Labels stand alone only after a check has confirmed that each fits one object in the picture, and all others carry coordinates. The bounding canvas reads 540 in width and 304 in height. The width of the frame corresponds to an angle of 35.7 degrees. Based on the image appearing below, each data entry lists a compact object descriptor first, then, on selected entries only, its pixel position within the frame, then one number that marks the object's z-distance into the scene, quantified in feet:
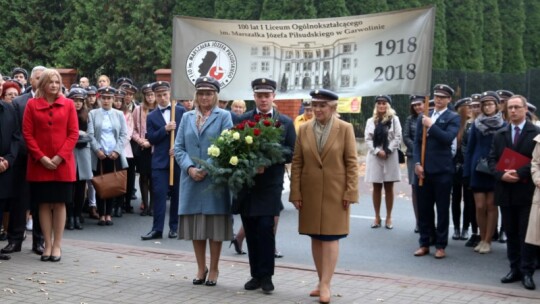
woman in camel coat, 25.80
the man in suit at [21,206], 31.50
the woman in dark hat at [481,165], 35.06
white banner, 33.71
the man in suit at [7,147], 30.50
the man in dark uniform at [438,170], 34.24
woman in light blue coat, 27.37
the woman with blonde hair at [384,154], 41.86
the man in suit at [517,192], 29.04
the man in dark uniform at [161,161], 37.83
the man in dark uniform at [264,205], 26.66
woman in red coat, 30.60
